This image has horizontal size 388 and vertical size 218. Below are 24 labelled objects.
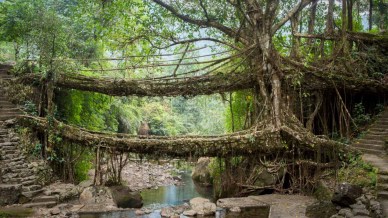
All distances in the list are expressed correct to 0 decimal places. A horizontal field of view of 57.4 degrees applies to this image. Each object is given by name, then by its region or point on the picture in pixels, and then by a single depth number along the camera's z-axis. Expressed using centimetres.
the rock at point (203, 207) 851
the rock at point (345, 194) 625
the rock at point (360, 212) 580
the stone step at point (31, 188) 861
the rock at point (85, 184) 984
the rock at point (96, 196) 891
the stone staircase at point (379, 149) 664
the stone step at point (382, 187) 663
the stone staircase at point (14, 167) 844
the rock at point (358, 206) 607
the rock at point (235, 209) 792
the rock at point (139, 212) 858
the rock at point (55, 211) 792
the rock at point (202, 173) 1389
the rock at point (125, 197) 909
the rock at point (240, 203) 813
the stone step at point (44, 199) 847
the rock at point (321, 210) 645
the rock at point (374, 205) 601
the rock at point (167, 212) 861
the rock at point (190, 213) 849
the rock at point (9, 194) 811
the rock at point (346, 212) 590
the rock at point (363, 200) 625
